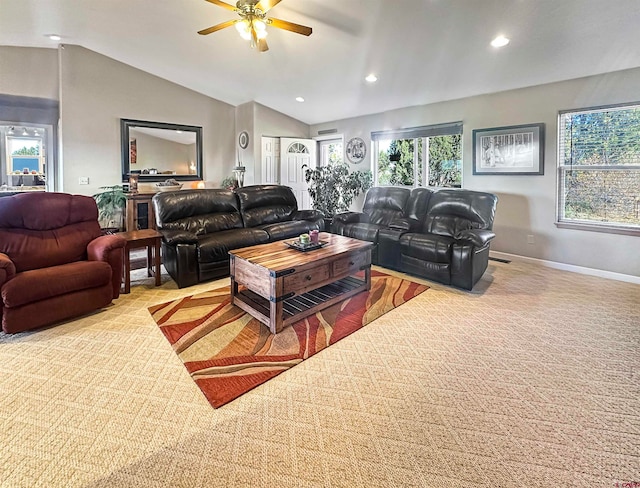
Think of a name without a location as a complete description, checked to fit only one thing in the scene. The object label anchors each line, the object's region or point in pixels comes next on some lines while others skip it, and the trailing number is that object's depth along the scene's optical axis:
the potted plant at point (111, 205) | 5.86
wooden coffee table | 2.77
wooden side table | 3.63
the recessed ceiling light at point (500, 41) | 3.66
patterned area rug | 2.21
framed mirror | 6.31
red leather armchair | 2.67
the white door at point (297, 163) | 7.56
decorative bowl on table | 6.48
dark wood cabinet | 5.84
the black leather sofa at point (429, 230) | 3.80
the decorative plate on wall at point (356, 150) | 6.98
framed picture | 4.74
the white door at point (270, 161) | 7.30
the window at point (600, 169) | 4.09
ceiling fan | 3.11
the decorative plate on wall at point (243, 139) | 7.30
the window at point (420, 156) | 5.74
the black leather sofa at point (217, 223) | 3.86
